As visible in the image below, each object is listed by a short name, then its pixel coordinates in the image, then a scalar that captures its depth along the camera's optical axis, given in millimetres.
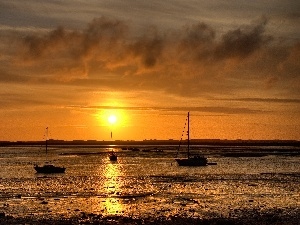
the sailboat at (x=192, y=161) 141088
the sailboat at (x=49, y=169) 120375
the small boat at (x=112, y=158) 176625
